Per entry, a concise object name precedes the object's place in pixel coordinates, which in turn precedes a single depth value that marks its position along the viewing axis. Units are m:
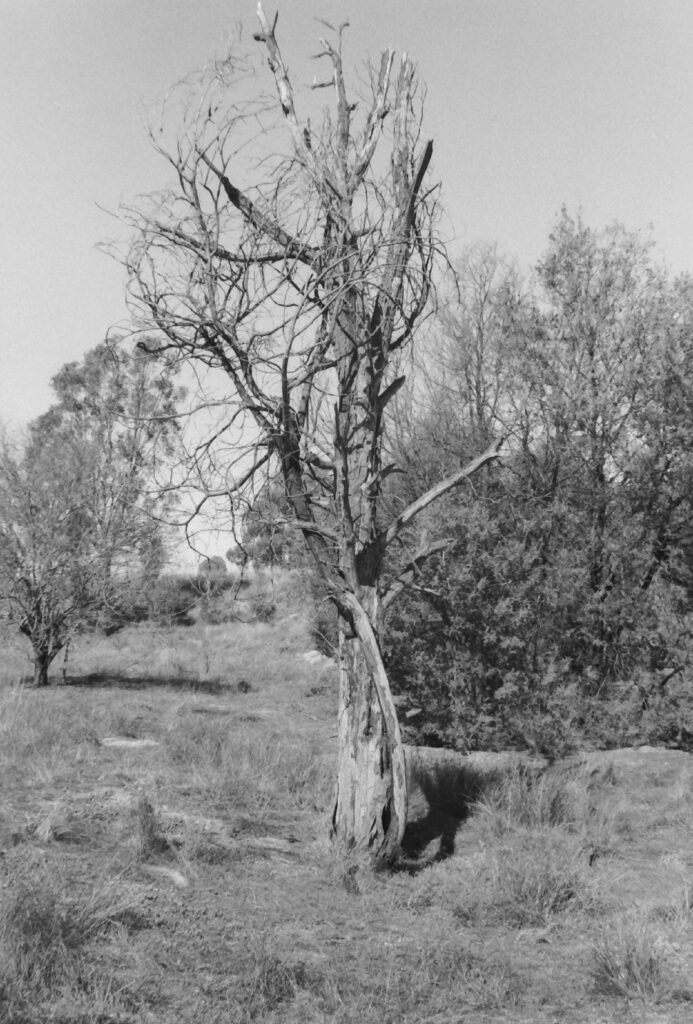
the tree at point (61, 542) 15.52
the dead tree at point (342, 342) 6.44
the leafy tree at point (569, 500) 12.28
